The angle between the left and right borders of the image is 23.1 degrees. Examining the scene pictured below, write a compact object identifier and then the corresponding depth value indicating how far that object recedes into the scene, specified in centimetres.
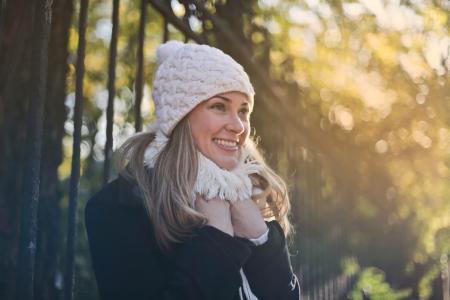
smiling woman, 238
